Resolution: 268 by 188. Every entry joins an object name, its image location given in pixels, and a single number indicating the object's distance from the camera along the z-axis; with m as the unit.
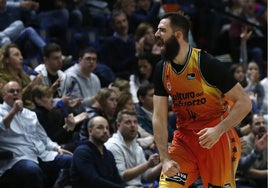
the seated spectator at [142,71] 19.07
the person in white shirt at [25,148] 13.47
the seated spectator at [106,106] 16.06
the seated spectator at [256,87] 20.23
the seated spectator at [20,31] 18.50
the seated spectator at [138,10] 22.38
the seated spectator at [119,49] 20.38
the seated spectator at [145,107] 16.79
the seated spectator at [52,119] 15.12
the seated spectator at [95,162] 13.47
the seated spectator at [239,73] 20.38
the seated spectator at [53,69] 16.94
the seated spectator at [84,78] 17.51
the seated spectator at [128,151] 14.69
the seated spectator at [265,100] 19.98
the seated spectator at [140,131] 15.90
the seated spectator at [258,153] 16.17
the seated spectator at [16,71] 15.42
